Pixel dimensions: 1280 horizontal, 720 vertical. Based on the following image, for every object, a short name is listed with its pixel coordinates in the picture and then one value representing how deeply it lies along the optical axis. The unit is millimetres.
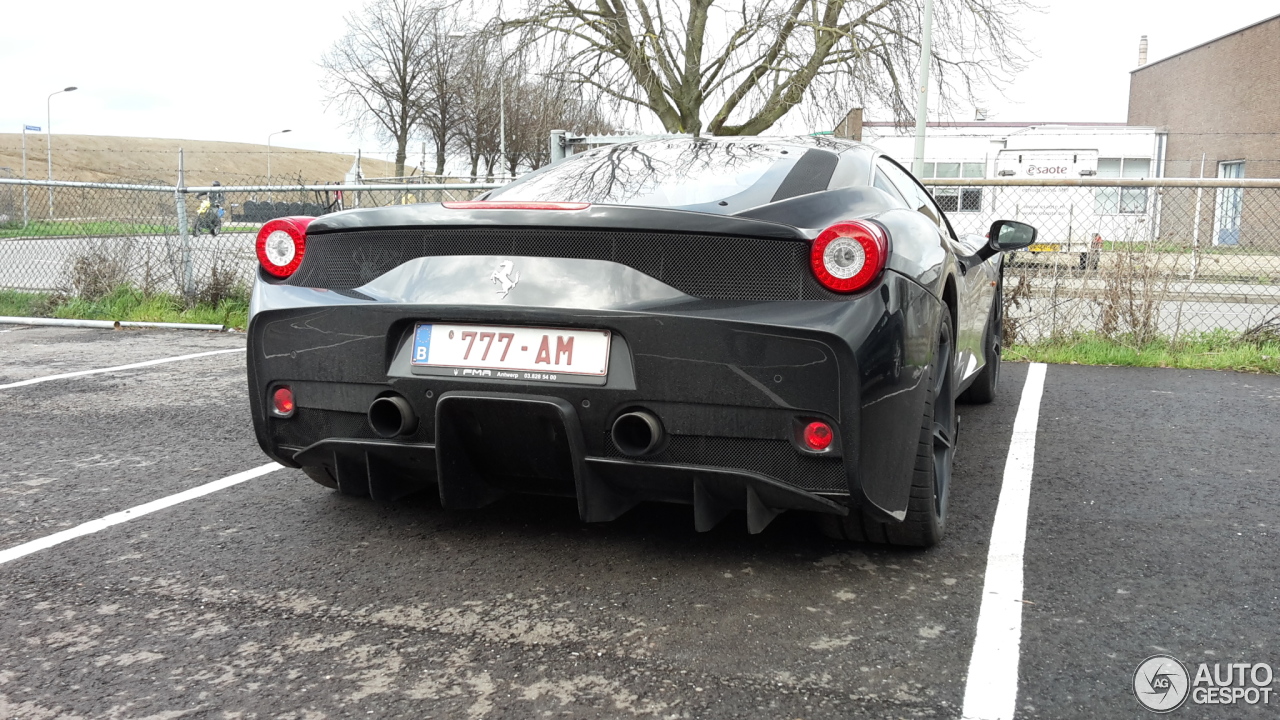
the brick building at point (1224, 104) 30938
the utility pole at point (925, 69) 16344
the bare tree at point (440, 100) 46656
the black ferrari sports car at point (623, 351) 2605
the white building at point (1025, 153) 19406
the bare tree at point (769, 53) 20766
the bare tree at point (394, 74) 47594
